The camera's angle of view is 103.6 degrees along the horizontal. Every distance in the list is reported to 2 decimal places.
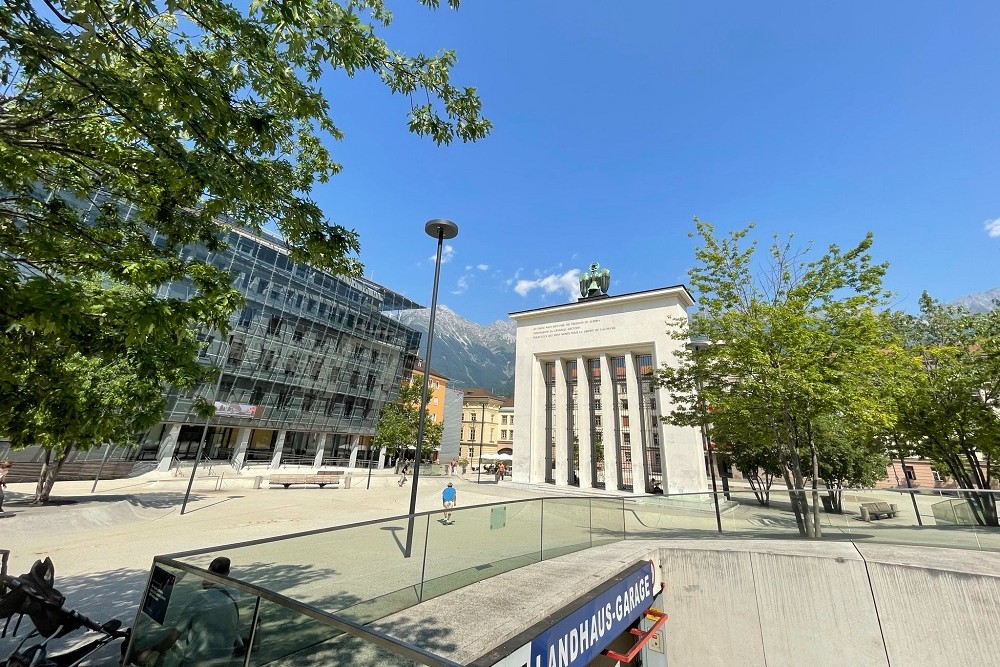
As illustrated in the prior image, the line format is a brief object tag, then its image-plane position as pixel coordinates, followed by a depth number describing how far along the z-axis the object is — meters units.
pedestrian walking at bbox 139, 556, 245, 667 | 3.37
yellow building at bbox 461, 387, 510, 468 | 76.56
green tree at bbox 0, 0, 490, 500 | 3.05
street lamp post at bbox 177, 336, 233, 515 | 36.22
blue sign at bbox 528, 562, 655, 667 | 4.36
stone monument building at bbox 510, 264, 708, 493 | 29.83
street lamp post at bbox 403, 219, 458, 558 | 10.66
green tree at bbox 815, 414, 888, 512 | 21.58
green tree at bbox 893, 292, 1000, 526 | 14.56
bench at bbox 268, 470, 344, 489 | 27.55
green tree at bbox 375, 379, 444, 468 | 44.97
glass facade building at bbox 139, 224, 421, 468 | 36.66
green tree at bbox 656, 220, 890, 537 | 10.59
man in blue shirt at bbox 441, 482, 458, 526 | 16.52
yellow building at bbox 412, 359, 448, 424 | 61.30
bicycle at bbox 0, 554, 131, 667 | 4.52
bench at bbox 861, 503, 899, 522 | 9.77
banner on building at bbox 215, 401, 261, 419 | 36.35
